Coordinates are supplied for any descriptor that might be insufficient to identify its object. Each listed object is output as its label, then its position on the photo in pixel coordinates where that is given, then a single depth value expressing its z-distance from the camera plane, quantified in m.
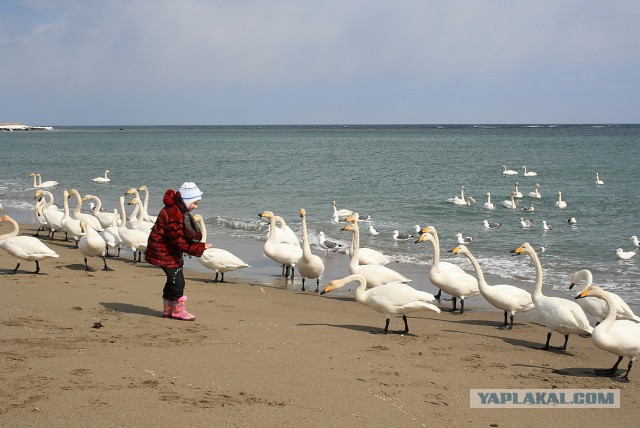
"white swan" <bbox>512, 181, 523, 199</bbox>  31.43
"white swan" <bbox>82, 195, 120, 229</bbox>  19.16
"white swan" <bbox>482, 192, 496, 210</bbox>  28.28
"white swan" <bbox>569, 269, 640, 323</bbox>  9.95
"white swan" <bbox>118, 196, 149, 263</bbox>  15.16
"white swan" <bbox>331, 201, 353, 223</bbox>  24.33
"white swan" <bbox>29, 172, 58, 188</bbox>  34.23
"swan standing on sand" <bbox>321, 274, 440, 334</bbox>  9.47
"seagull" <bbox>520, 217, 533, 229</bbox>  22.86
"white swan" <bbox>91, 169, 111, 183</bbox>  38.44
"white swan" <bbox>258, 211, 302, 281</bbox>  14.21
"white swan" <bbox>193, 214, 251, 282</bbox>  13.22
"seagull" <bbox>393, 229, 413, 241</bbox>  19.93
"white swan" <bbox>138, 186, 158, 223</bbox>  18.41
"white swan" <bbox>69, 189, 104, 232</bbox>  17.66
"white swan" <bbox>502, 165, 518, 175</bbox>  42.58
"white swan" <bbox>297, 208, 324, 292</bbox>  13.38
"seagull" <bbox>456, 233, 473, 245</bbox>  19.47
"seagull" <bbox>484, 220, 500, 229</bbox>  22.98
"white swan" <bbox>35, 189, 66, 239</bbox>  18.05
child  9.12
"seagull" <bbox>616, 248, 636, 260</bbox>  16.59
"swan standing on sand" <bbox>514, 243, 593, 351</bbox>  9.15
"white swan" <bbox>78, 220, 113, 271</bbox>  13.15
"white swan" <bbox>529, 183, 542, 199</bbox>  32.09
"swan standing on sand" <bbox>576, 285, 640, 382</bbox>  7.90
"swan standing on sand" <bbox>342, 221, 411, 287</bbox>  12.06
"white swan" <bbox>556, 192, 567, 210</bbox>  28.42
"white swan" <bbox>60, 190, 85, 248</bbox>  16.80
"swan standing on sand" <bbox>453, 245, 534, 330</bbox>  10.58
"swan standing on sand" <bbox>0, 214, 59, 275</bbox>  12.07
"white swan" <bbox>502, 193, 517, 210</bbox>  28.67
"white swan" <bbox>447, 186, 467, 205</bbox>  28.44
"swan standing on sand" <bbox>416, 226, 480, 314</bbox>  11.59
